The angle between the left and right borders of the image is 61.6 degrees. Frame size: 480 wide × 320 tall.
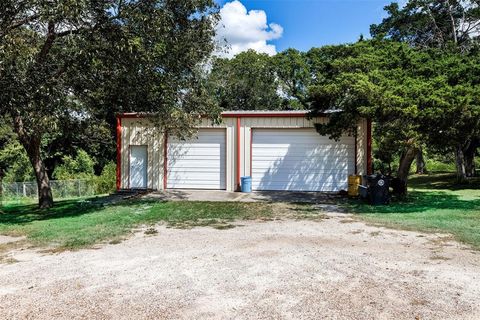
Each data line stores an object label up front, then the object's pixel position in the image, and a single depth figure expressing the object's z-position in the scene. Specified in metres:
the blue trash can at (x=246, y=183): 15.71
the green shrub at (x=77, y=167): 26.01
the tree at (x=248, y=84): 32.03
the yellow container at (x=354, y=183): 14.23
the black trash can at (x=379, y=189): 12.51
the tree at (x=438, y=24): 22.11
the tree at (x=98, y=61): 8.27
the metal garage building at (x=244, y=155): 15.73
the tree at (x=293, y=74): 33.34
